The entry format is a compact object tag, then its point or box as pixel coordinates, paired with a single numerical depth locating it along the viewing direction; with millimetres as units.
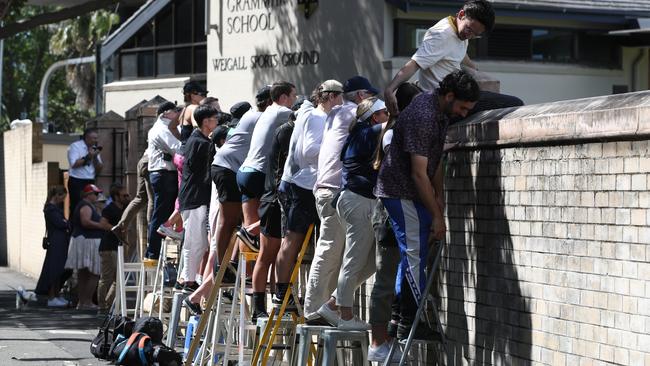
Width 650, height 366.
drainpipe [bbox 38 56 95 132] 40375
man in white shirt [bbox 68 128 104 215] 20000
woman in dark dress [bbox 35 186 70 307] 19281
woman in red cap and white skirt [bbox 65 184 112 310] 18516
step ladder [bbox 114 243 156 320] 13464
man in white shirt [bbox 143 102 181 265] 13969
